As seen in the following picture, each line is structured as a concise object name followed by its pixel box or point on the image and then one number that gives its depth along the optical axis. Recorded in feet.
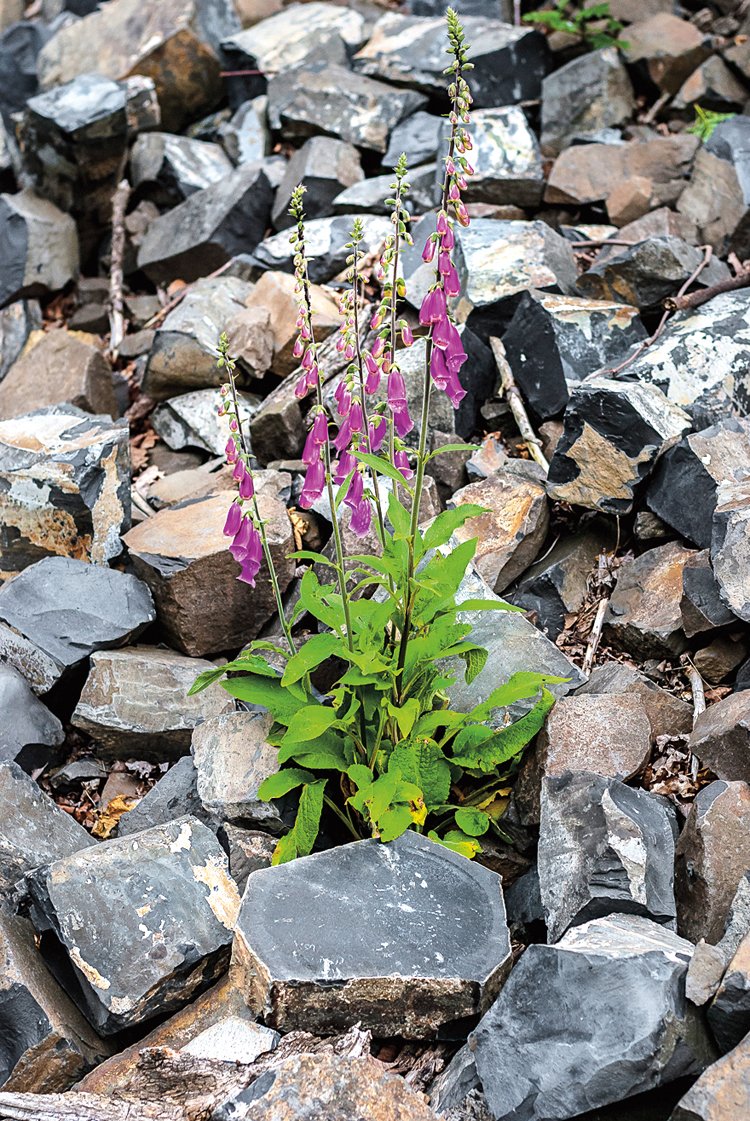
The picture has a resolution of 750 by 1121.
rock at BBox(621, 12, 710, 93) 29.53
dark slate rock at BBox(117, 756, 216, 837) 15.14
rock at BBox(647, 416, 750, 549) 15.85
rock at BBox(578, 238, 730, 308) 20.85
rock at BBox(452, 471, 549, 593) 16.90
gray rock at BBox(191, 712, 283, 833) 14.17
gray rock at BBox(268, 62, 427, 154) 30.63
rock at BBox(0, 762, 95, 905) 13.66
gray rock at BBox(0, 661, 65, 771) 16.03
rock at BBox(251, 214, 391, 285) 25.84
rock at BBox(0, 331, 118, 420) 23.99
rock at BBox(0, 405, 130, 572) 18.79
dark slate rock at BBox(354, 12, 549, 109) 30.35
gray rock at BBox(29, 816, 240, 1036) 11.96
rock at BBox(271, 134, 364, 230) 28.37
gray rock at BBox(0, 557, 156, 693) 16.89
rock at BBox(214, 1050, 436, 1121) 9.36
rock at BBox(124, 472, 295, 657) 17.22
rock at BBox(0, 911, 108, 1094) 11.68
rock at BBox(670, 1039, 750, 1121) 8.64
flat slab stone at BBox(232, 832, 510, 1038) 11.01
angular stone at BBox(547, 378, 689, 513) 16.42
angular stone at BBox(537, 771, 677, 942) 11.37
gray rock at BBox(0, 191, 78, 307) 30.32
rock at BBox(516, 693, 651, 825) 13.14
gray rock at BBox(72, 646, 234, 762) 16.40
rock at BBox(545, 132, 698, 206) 26.05
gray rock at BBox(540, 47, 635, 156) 29.50
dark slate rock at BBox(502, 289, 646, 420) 19.43
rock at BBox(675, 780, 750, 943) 11.47
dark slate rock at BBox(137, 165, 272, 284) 28.40
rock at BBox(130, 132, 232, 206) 31.71
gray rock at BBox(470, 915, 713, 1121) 9.44
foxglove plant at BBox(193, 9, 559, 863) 12.03
